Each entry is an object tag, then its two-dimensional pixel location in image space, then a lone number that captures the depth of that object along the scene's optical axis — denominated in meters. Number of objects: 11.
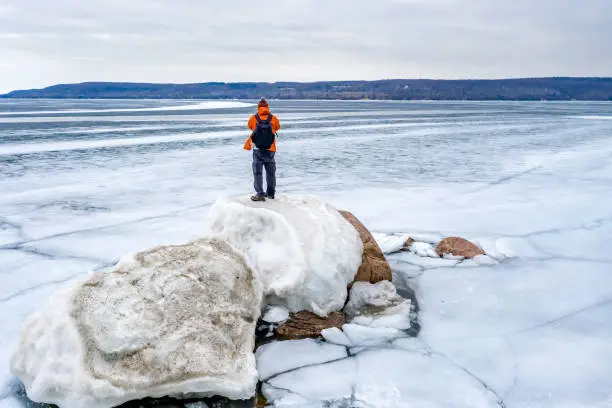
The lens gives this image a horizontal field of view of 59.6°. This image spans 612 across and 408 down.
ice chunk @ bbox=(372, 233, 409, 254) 5.90
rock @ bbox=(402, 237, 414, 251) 5.98
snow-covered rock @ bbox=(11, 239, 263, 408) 3.09
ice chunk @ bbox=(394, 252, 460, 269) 5.49
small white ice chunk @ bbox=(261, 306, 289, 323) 4.12
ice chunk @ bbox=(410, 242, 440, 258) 5.79
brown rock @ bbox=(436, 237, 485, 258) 5.73
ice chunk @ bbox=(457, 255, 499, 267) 5.51
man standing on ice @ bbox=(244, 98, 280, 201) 5.50
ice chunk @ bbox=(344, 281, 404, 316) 4.47
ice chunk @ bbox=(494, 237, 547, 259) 5.81
